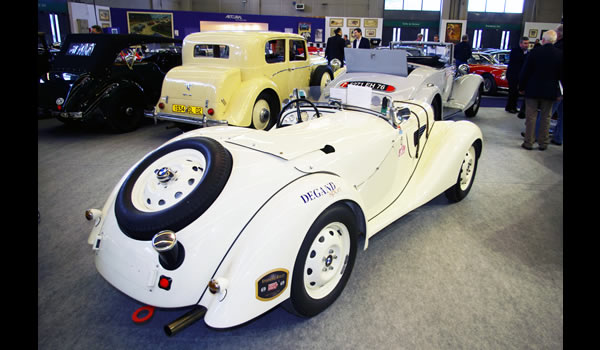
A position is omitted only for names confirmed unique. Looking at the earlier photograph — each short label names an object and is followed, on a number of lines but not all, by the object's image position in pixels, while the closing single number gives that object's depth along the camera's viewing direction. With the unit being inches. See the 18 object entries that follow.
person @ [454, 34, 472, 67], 394.6
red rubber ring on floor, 82.0
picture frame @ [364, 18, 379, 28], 806.5
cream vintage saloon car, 220.5
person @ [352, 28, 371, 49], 396.3
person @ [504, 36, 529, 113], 292.8
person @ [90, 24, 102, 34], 377.4
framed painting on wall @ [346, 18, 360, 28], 776.3
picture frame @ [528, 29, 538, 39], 805.2
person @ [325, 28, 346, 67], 374.3
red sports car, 420.5
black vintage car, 237.6
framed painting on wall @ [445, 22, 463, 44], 815.7
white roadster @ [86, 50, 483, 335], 67.7
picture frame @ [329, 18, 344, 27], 757.8
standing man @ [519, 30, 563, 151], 199.2
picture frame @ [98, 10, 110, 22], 627.2
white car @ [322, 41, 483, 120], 225.9
